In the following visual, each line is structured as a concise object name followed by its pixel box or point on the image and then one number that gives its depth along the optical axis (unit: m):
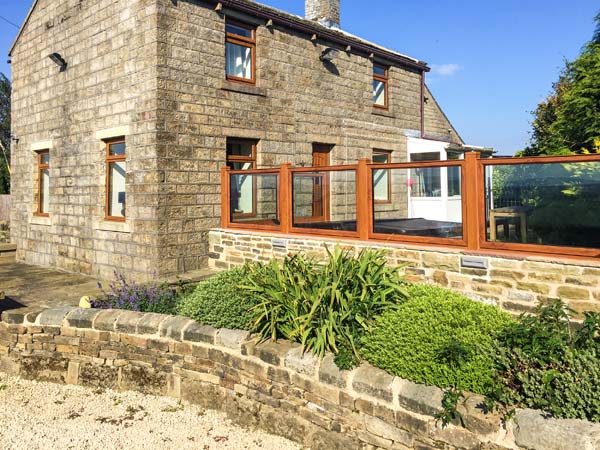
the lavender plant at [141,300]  6.49
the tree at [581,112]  6.78
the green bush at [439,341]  3.59
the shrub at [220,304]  5.36
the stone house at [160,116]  8.84
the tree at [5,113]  37.69
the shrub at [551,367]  3.10
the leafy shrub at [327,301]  4.46
